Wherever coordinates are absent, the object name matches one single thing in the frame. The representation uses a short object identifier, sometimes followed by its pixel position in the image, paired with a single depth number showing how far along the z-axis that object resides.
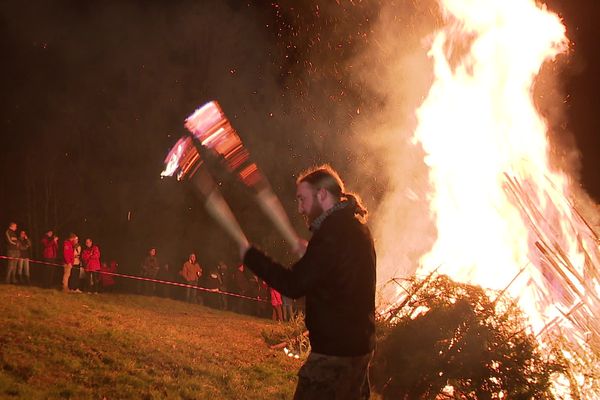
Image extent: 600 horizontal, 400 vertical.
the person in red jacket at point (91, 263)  14.50
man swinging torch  2.95
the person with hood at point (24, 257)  13.64
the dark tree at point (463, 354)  5.27
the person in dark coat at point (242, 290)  17.70
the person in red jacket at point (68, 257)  13.27
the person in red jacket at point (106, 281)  15.42
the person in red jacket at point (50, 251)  14.98
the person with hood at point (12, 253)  13.43
